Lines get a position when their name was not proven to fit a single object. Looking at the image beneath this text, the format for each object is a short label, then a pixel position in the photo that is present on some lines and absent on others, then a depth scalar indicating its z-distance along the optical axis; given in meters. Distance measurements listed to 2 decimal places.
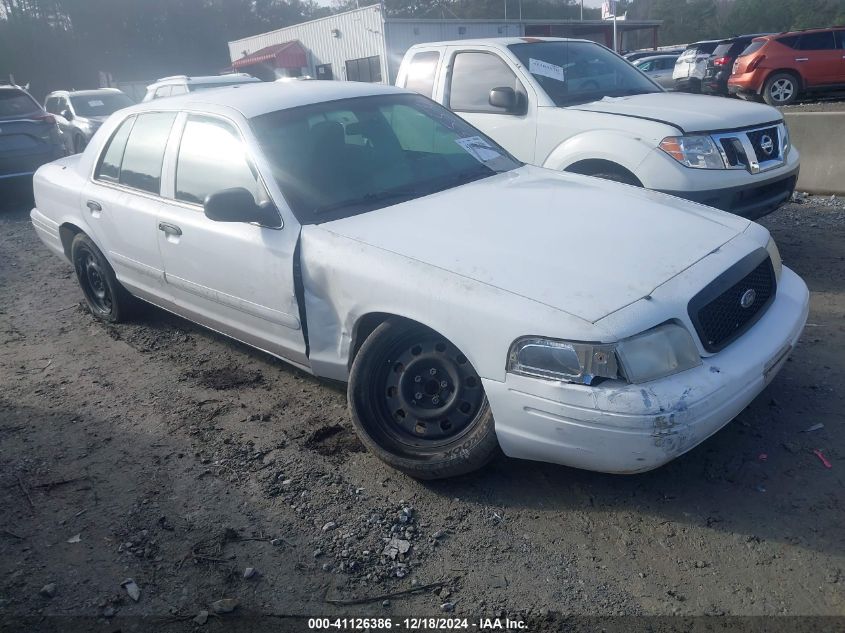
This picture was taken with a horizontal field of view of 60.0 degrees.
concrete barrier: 7.57
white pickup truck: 5.25
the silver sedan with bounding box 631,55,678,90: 24.88
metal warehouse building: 26.59
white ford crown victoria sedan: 2.71
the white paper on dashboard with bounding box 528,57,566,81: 6.11
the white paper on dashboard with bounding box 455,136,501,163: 4.35
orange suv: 16.28
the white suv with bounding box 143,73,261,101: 11.94
